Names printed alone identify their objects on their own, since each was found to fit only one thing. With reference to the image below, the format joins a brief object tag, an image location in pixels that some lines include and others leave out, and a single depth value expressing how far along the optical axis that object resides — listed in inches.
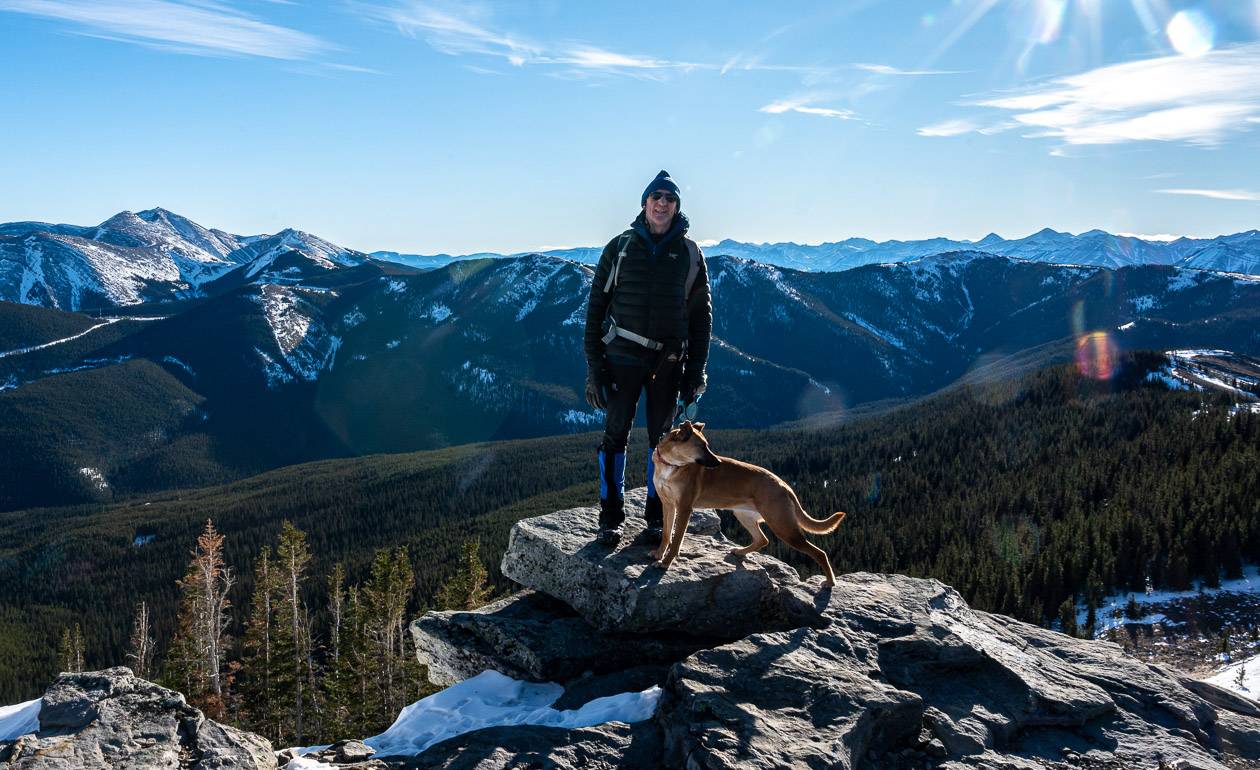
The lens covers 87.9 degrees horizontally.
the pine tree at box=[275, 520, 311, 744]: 1630.2
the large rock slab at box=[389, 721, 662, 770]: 277.3
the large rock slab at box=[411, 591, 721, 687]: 398.3
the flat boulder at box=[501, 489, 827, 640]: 386.9
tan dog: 387.9
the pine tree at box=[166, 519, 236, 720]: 1464.7
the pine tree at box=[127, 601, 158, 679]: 1813.5
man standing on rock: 409.4
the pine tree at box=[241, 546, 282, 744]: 1625.2
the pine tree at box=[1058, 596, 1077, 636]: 1419.3
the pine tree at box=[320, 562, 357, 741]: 1638.8
